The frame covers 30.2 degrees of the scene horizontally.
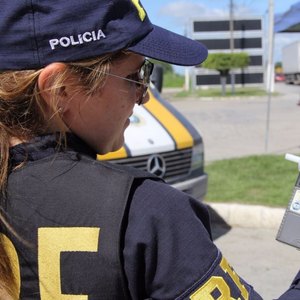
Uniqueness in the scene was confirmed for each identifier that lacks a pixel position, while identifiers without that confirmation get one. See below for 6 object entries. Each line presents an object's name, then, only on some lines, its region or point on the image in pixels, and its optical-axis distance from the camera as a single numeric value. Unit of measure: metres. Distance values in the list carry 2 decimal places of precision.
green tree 32.22
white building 41.09
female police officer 0.99
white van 4.61
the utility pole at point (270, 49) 9.32
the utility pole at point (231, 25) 39.39
